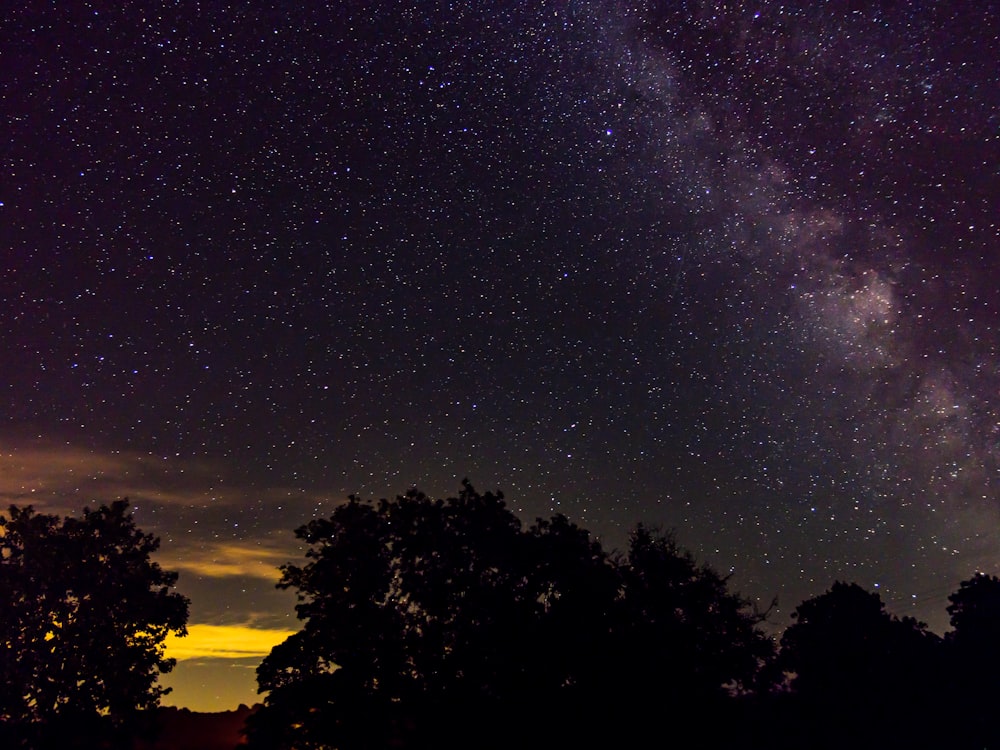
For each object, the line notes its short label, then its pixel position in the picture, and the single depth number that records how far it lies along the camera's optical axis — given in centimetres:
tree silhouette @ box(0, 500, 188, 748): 2497
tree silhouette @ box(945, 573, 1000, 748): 3553
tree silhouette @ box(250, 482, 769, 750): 2014
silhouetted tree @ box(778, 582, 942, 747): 3488
